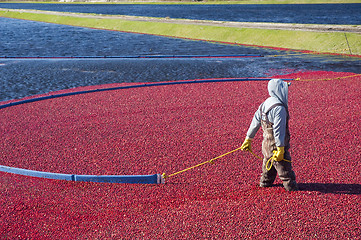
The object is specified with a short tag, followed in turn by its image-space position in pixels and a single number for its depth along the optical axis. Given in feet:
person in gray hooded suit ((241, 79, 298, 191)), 48.16
